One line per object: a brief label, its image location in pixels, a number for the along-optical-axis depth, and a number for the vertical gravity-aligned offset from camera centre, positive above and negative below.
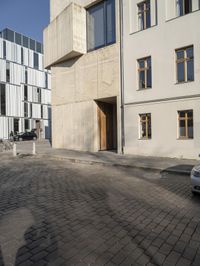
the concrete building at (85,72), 16.67 +4.92
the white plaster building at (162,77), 12.81 +3.46
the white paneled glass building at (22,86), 42.97 +9.96
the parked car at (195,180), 5.89 -1.22
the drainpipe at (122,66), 15.76 +4.69
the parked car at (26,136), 38.85 -0.28
